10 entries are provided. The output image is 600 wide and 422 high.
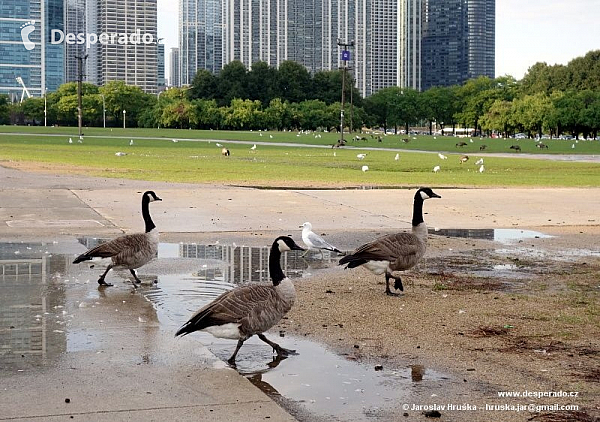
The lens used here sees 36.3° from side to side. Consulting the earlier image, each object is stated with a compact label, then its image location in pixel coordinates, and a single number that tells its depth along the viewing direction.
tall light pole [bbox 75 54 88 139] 89.09
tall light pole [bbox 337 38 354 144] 80.72
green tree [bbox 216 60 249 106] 174.25
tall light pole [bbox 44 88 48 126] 174.50
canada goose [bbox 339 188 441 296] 11.05
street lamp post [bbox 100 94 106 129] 165.50
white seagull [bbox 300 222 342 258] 14.27
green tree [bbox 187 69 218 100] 177.50
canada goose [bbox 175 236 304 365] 7.98
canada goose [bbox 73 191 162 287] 11.52
